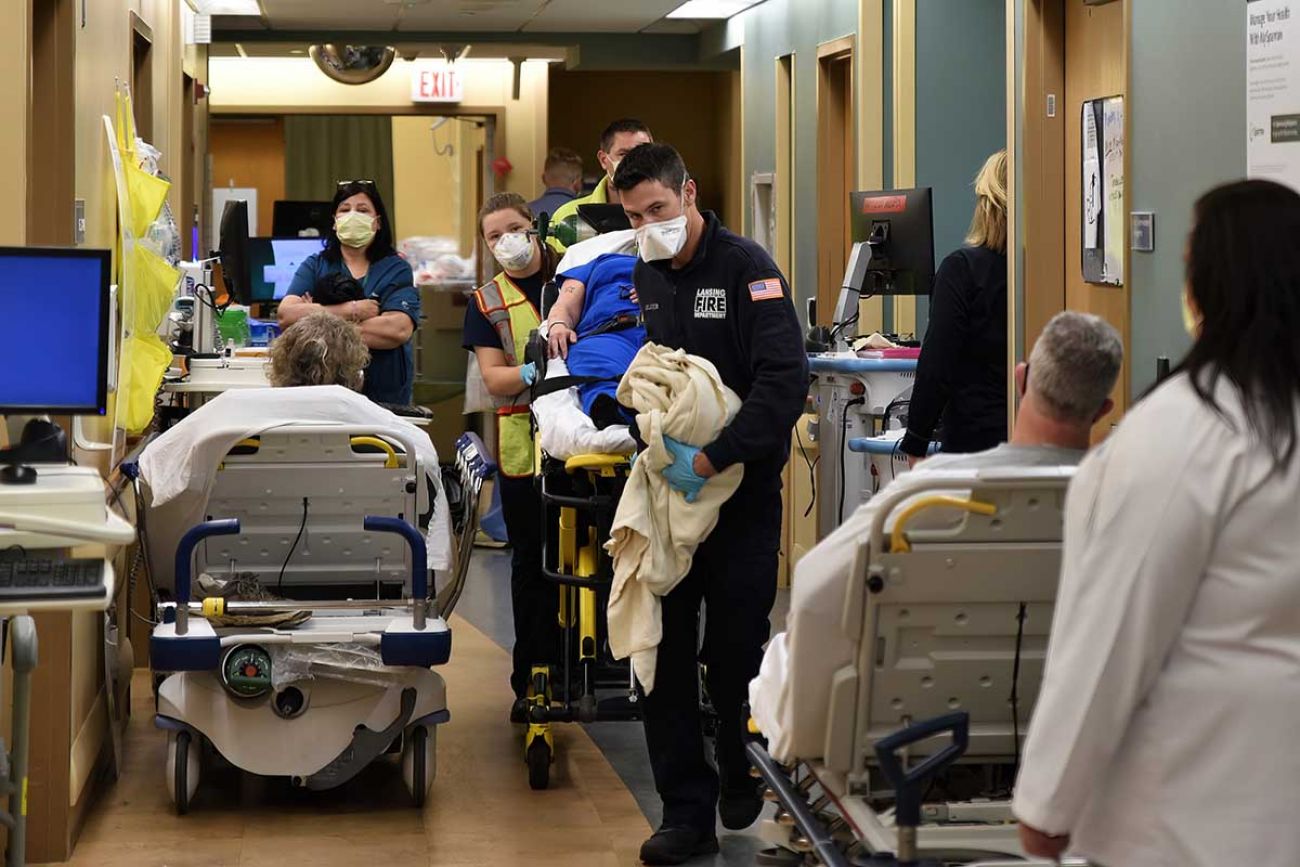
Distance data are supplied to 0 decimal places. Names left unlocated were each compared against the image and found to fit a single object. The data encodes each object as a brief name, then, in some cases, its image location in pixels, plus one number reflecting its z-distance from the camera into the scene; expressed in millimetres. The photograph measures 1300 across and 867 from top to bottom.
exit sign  12391
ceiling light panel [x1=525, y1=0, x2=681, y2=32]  10352
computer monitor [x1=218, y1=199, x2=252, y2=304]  7414
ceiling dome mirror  12266
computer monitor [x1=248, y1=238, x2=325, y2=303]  8586
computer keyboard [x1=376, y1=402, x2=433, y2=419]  5383
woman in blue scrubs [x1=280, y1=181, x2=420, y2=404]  6289
